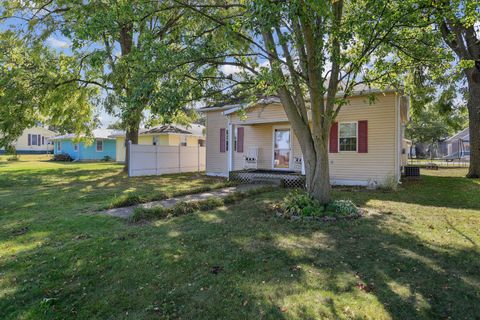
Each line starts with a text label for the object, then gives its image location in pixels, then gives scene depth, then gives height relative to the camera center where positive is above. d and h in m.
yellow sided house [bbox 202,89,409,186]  10.82 +0.64
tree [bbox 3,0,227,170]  5.57 +2.17
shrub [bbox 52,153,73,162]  29.70 -0.05
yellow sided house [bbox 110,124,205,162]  22.89 +1.72
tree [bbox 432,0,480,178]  12.53 +3.48
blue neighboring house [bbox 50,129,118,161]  30.50 +0.89
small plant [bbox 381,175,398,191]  10.23 -0.94
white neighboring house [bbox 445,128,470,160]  31.37 +1.57
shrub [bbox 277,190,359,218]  6.20 -1.11
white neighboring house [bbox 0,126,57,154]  38.24 +1.96
